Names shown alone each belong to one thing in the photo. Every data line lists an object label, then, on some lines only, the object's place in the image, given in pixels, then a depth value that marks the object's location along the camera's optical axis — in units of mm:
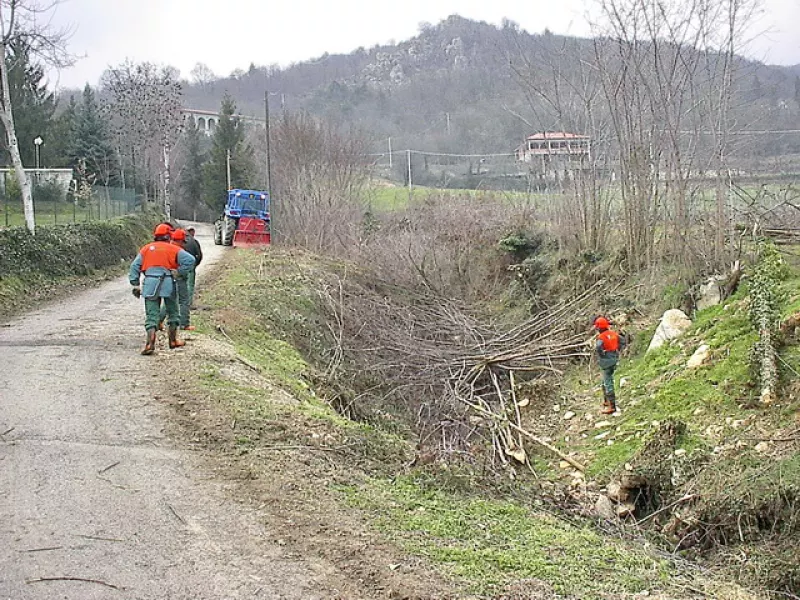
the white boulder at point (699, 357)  12680
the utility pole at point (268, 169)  30234
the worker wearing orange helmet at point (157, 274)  11070
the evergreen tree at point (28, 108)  40312
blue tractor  34156
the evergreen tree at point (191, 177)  71188
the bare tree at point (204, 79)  111994
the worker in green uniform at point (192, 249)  13586
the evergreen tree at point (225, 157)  62531
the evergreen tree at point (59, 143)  42938
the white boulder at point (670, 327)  14664
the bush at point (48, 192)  31292
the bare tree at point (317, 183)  32812
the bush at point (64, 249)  19203
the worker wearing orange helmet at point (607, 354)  12953
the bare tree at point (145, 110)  54969
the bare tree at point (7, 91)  20969
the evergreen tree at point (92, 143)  50562
